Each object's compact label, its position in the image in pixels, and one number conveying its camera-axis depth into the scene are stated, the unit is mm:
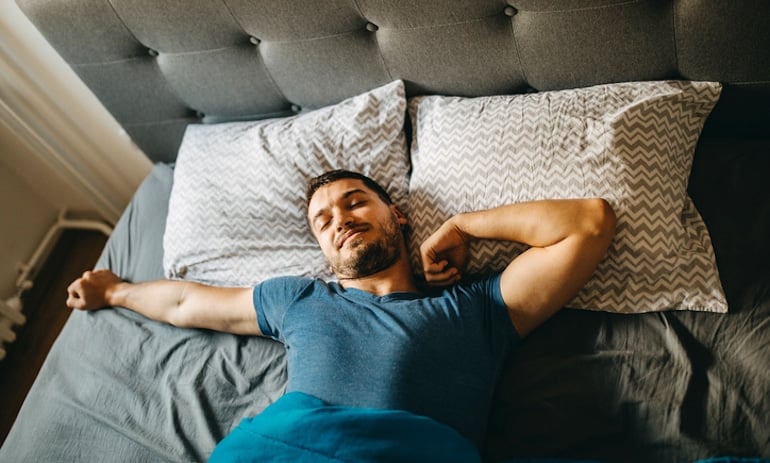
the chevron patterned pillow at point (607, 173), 1130
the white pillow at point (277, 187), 1423
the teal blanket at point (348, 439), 943
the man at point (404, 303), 1085
